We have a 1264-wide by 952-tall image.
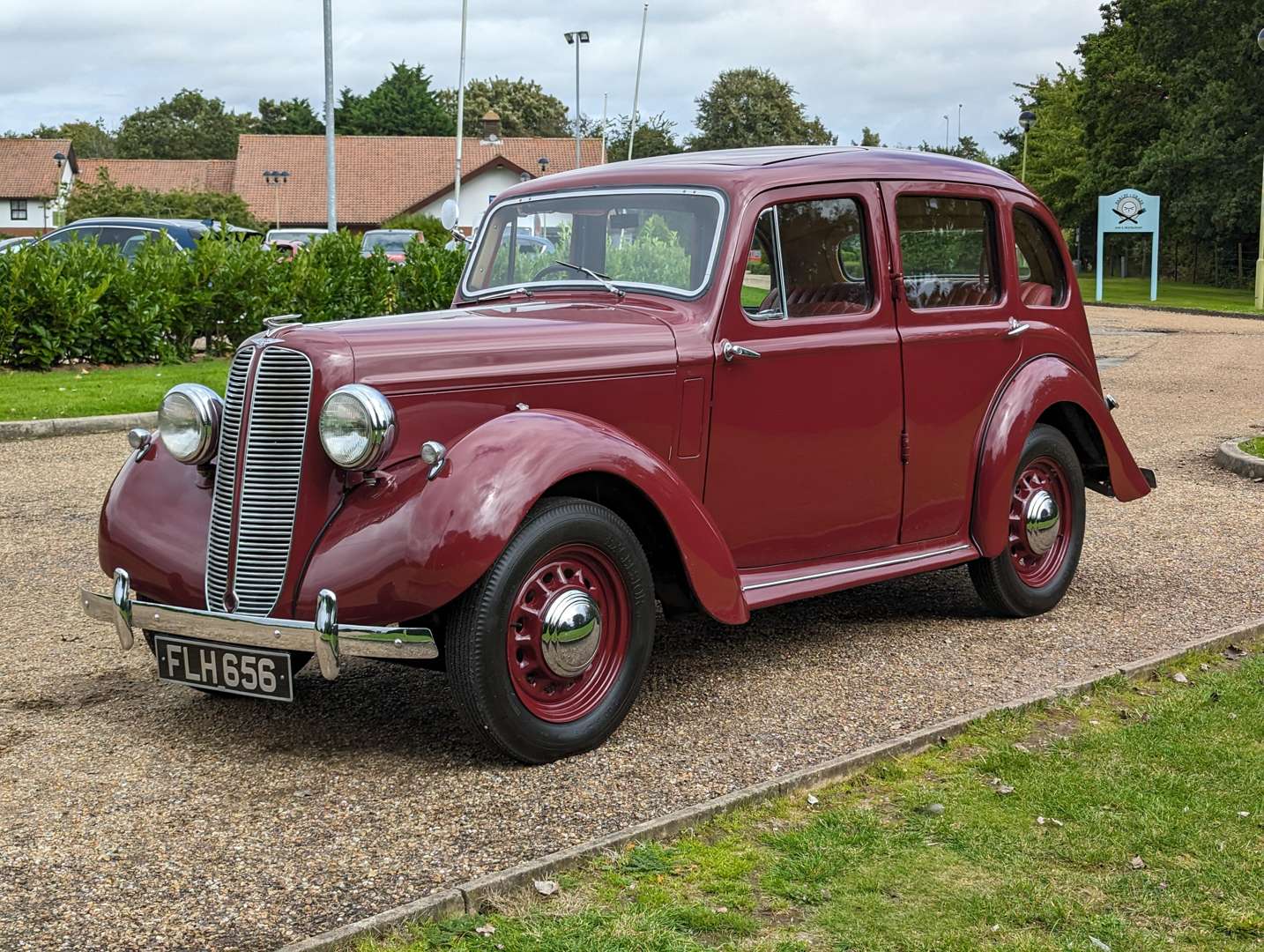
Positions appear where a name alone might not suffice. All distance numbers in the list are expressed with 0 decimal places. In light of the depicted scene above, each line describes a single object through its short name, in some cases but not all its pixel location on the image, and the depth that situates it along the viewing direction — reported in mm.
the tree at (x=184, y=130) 107062
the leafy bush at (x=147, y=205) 46219
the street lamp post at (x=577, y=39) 57375
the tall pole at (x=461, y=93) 42384
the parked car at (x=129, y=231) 19734
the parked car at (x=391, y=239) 27975
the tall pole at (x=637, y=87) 62750
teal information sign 35000
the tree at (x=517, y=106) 101188
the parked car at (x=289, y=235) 30072
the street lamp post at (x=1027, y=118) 38441
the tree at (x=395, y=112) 95688
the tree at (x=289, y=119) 104188
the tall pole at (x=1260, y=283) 31719
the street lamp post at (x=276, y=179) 63394
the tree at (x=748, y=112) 90250
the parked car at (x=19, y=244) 14953
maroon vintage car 4367
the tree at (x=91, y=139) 113500
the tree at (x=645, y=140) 75250
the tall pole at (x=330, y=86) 27188
